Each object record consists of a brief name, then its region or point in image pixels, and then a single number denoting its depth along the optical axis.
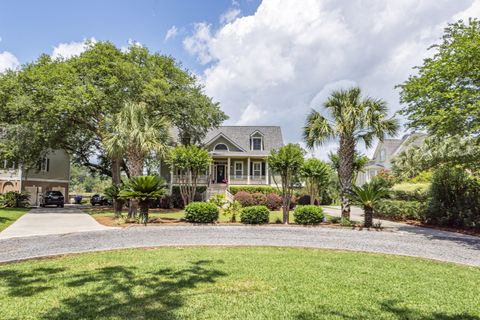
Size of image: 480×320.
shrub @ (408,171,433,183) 21.21
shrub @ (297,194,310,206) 30.78
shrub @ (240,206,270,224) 13.95
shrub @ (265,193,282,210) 23.47
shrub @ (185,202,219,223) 14.11
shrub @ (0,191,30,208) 25.46
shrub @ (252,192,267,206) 23.72
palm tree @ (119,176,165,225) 14.01
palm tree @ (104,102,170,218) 15.53
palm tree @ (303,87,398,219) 14.70
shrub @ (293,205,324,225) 13.97
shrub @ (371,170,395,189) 14.23
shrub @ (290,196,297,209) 24.49
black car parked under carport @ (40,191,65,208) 29.25
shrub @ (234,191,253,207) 23.81
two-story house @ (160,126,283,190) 30.30
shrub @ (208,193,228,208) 16.95
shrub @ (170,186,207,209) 26.20
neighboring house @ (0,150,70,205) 33.47
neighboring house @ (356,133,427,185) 38.53
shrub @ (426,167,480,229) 13.55
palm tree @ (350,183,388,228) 13.66
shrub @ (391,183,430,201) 17.00
